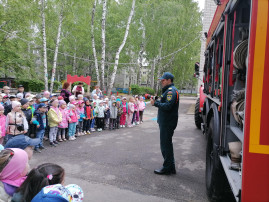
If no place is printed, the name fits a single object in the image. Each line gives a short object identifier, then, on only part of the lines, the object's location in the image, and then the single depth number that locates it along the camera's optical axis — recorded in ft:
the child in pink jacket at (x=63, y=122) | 23.03
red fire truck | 5.82
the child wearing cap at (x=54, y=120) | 21.77
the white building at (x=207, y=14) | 66.39
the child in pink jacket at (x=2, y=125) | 17.46
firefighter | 14.39
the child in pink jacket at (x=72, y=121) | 24.03
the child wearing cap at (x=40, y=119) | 20.45
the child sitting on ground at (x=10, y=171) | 6.63
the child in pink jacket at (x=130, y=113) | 33.92
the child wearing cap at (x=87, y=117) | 27.25
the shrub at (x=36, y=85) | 76.46
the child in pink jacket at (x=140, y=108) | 37.58
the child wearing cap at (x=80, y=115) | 26.05
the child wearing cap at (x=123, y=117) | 33.01
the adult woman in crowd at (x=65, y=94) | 29.32
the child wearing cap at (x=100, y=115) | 29.29
